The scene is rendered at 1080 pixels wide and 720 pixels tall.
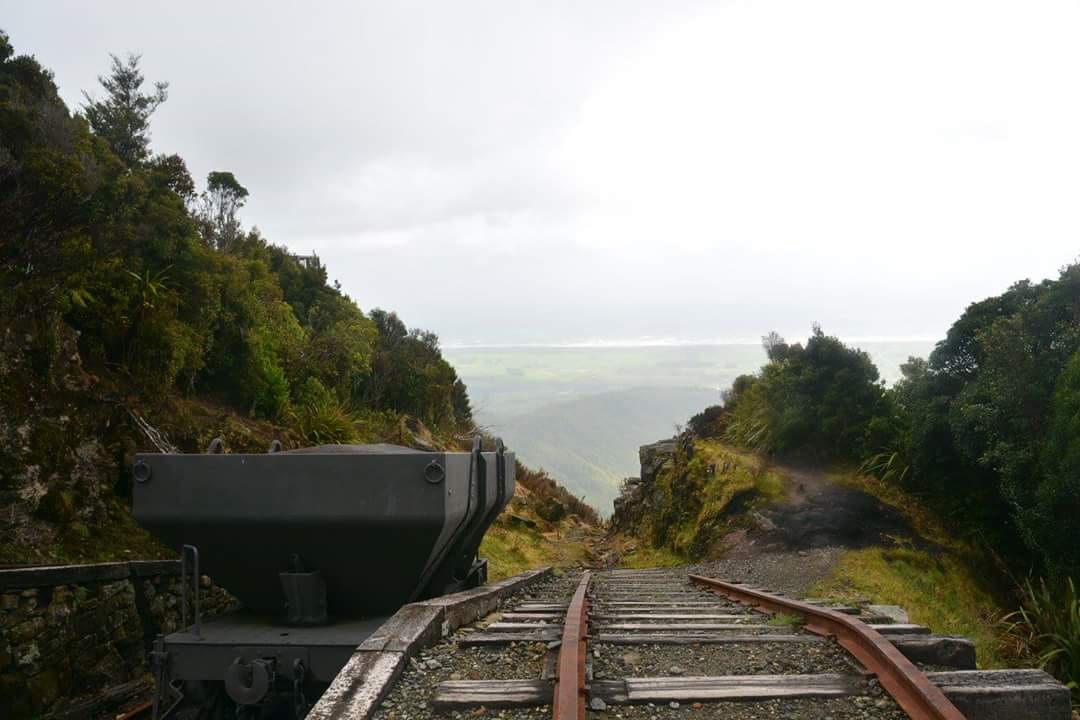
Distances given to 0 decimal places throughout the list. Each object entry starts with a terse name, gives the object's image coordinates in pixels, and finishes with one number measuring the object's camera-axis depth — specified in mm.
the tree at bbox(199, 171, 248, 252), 21000
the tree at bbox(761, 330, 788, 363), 25897
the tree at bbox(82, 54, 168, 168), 20094
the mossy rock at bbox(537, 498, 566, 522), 24162
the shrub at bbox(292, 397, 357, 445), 14156
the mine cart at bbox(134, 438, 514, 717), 4695
